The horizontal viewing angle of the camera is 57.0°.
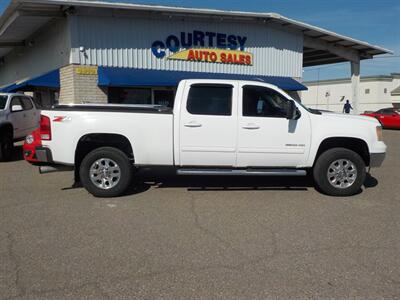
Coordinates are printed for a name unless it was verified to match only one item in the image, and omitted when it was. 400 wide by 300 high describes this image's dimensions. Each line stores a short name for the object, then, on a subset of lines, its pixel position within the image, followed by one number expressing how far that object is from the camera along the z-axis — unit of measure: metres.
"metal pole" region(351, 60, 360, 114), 19.84
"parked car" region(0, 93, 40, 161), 9.79
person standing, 24.30
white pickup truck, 5.95
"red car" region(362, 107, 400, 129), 24.11
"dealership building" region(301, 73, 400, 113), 46.75
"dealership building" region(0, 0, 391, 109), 13.38
